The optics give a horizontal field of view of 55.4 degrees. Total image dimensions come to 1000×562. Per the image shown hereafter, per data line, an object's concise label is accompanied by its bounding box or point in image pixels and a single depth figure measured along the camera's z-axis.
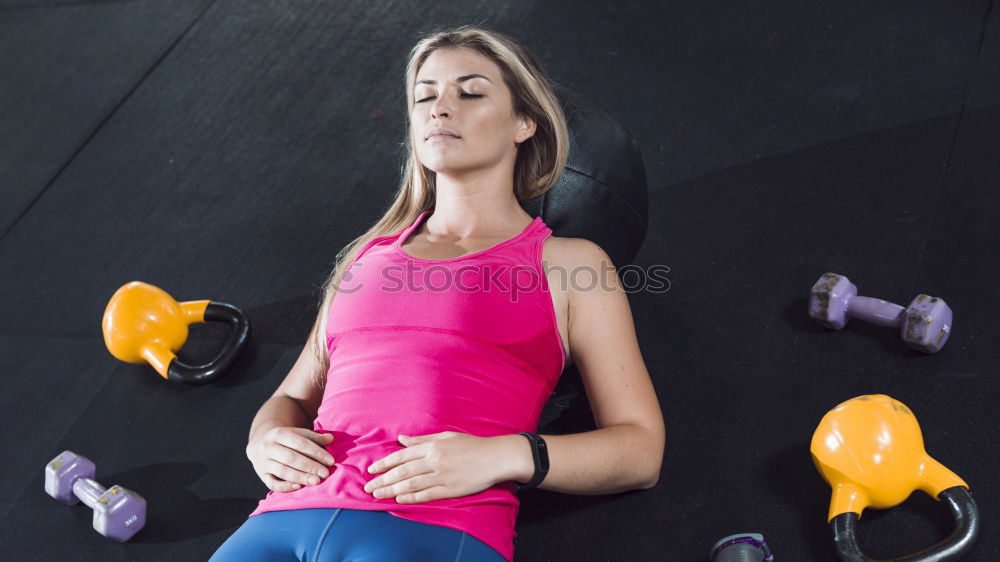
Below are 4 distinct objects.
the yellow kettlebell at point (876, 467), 1.63
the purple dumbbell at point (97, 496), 1.94
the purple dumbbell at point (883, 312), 1.90
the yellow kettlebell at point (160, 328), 2.30
